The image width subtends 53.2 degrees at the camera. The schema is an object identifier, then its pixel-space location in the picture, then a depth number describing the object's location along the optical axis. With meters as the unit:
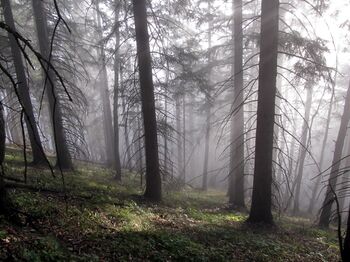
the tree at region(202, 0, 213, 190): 24.25
